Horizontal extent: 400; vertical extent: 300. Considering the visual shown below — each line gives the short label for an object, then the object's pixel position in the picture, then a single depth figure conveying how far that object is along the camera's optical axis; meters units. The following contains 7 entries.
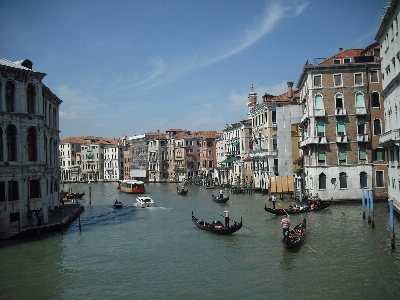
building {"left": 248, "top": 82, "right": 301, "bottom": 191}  34.34
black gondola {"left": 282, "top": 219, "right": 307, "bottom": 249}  15.99
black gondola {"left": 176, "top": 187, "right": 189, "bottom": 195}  44.90
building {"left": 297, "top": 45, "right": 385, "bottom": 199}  28.39
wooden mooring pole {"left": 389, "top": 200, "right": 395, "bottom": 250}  15.28
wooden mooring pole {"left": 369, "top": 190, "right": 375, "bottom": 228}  19.70
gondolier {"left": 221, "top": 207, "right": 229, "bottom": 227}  20.28
